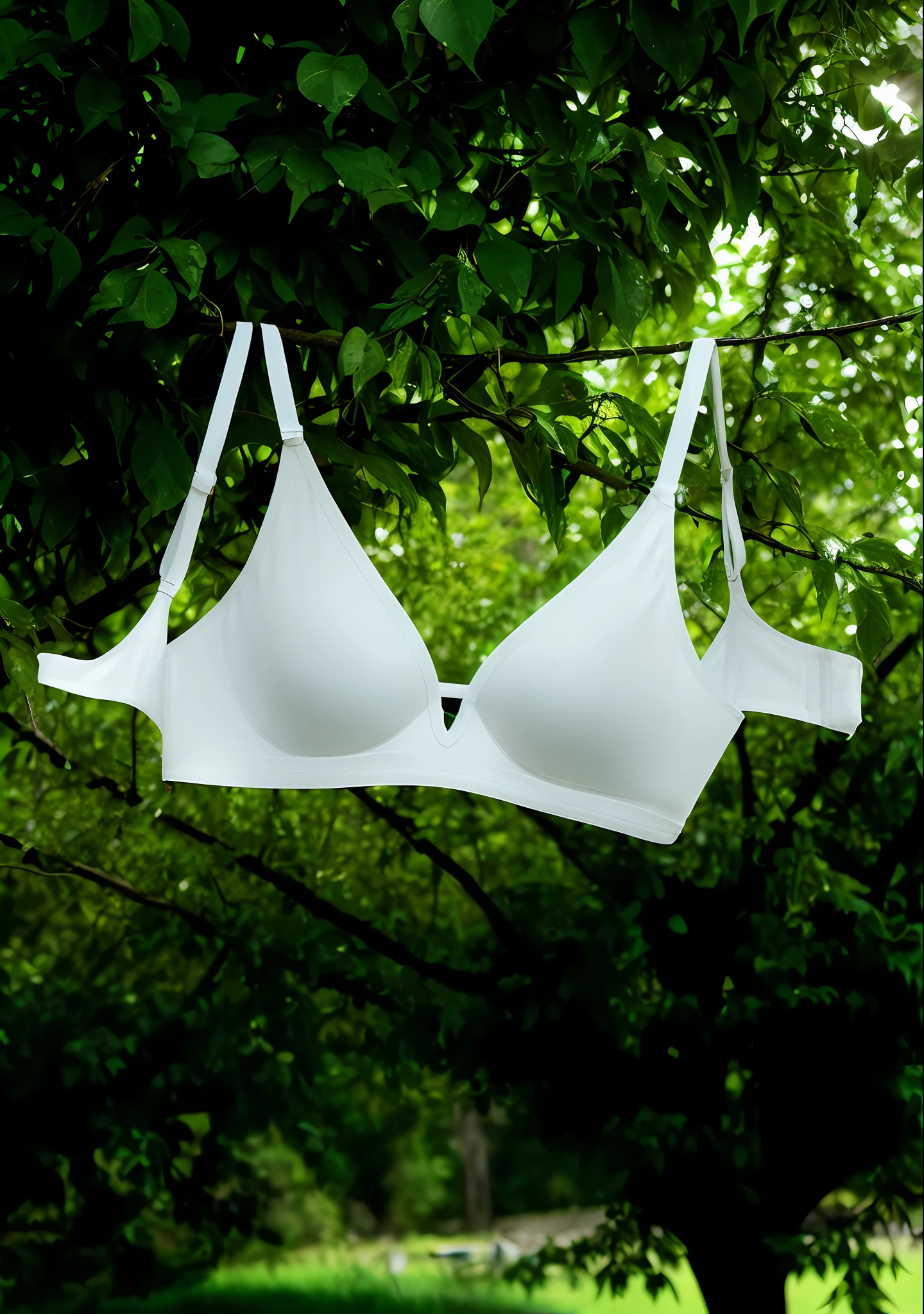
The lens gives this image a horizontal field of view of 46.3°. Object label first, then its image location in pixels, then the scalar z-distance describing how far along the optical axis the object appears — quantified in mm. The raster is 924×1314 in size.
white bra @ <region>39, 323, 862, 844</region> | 1211
